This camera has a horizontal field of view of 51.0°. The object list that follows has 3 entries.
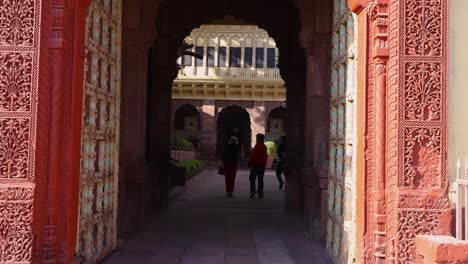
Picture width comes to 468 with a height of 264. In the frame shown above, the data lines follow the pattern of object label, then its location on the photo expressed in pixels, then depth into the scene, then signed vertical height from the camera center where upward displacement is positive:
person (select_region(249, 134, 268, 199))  11.80 -0.53
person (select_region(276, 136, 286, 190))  12.92 -0.40
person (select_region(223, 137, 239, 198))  11.80 -0.45
